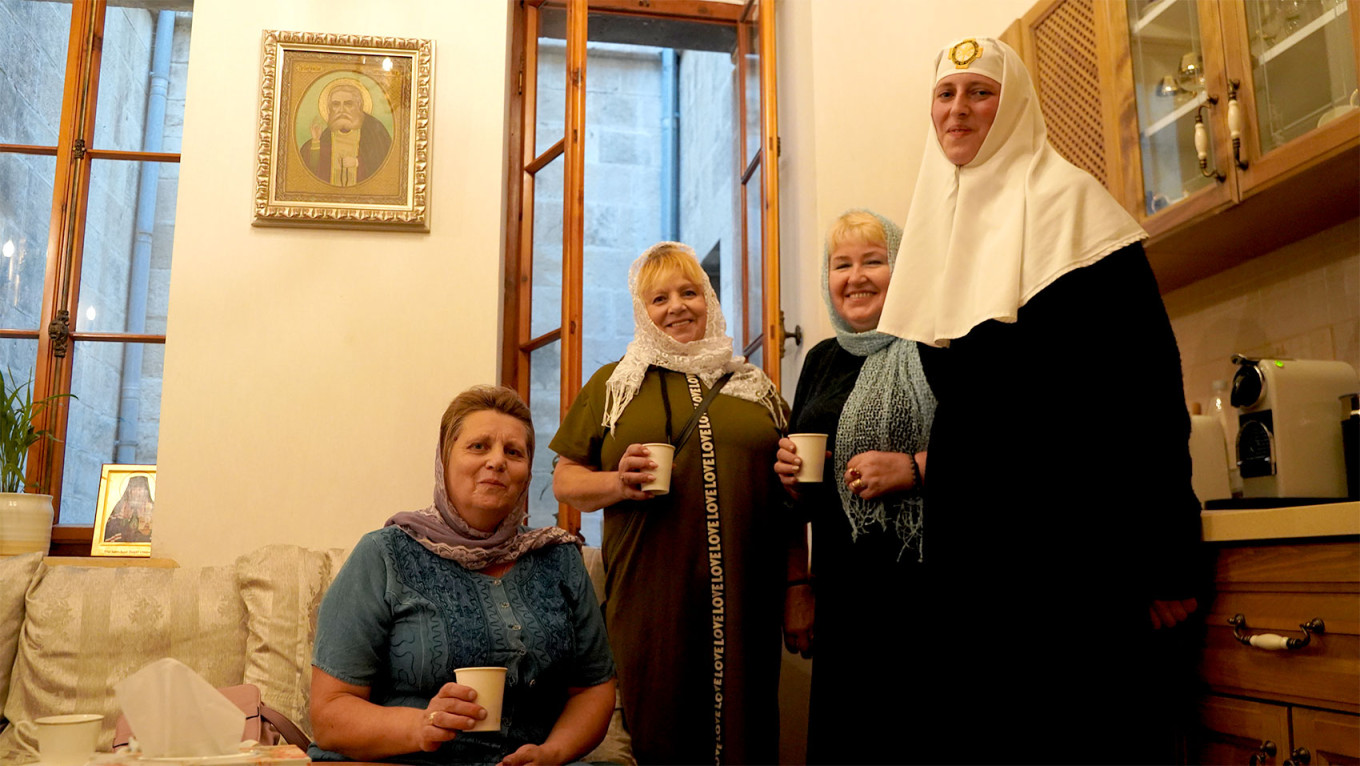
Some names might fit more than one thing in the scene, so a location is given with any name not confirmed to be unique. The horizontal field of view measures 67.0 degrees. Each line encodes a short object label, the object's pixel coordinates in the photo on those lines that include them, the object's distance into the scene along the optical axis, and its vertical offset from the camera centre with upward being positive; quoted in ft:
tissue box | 3.76 -0.92
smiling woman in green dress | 6.59 -0.17
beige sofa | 6.77 -0.78
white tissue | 3.71 -0.72
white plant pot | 8.23 -0.08
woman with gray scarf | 5.88 +0.03
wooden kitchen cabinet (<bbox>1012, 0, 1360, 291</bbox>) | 6.49 +2.85
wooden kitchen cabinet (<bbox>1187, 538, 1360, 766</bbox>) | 4.86 -0.75
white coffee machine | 6.40 +0.55
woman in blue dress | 4.94 -0.56
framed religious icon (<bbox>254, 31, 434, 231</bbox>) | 9.75 +3.68
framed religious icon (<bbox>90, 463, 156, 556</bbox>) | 9.45 +0.03
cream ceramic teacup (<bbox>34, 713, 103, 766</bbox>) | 4.09 -0.90
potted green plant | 8.24 +0.29
